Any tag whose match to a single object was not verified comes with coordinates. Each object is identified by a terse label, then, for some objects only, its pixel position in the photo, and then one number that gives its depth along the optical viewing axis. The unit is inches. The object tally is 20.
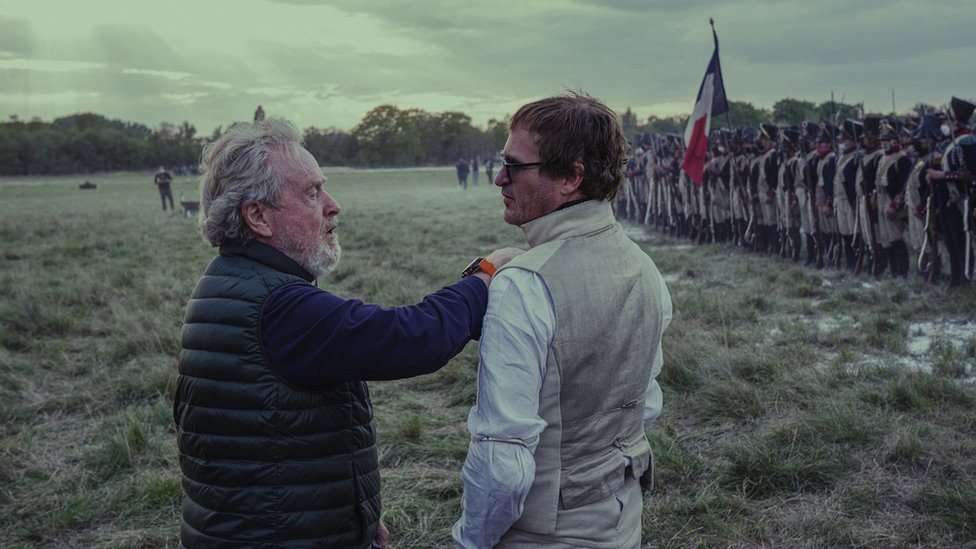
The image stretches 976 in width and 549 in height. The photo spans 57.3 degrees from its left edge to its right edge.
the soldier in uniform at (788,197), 535.8
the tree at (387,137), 3516.2
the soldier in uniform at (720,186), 642.2
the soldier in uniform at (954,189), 390.6
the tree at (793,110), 1252.3
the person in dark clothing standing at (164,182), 1223.2
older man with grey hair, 76.0
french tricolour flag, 512.4
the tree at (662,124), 1548.7
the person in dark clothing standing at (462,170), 1928.3
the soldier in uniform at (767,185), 566.6
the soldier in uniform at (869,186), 452.1
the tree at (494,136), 3453.0
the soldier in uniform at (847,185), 470.3
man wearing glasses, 70.9
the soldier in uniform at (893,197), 434.9
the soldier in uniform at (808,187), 510.6
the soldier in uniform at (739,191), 609.0
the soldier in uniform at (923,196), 408.2
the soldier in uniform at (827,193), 493.4
